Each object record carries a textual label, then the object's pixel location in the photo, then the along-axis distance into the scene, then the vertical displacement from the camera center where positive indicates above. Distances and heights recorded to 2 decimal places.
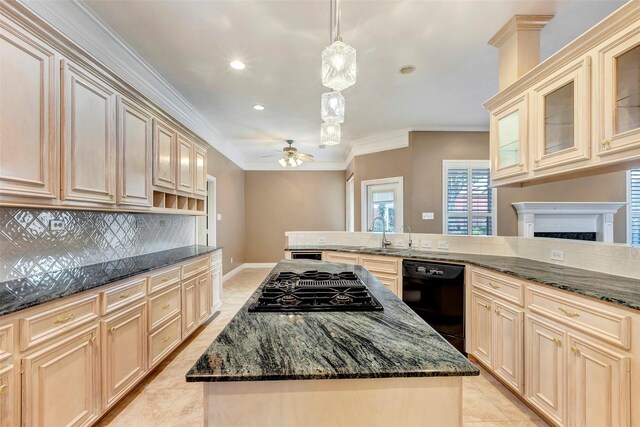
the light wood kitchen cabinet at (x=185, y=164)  3.00 +0.58
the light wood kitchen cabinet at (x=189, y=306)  2.68 -0.96
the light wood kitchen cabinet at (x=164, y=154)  2.56 +0.60
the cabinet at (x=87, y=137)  1.63 +0.51
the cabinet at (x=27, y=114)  1.31 +0.53
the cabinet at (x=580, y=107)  1.44 +0.70
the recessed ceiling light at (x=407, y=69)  2.77 +1.54
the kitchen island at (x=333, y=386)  0.71 -0.47
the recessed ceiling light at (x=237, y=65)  2.64 +1.50
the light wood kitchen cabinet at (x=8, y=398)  1.15 -0.80
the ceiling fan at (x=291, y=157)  4.91 +1.06
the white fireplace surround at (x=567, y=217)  3.38 -0.02
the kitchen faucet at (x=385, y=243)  3.47 -0.36
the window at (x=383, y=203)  4.78 +0.23
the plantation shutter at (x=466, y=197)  4.48 +0.31
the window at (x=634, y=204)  2.80 +0.13
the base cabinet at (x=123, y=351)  1.68 -0.94
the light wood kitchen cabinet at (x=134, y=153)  2.10 +0.51
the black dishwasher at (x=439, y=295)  2.46 -0.77
